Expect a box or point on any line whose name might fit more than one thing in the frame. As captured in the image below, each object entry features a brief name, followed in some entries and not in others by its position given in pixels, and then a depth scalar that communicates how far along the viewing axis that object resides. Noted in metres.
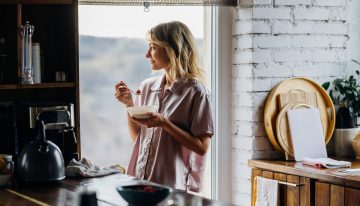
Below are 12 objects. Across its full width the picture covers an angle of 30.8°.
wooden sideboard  3.23
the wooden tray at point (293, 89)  3.76
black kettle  2.75
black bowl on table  2.08
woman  3.34
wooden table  2.42
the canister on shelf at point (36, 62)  3.31
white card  3.77
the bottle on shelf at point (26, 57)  3.24
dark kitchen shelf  3.22
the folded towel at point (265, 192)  3.60
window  3.74
